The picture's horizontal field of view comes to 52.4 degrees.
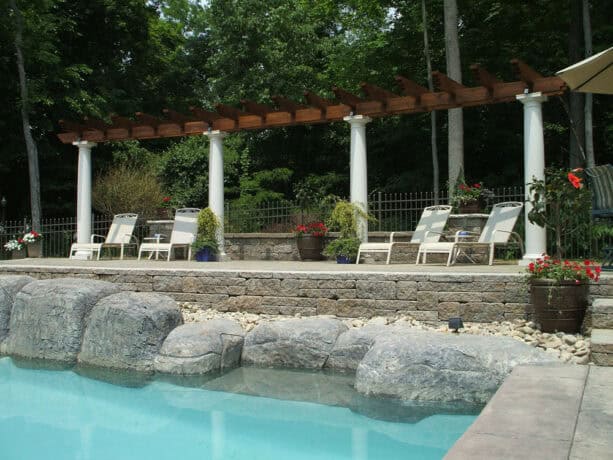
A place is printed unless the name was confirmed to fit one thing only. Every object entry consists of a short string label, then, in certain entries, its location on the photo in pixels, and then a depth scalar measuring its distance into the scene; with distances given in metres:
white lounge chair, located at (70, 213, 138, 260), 11.23
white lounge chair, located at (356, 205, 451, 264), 9.44
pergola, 8.62
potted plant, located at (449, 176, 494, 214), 10.11
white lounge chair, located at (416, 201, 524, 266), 8.38
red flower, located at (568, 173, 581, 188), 6.39
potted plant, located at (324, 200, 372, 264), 9.62
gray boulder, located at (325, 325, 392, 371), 6.12
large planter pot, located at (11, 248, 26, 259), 13.03
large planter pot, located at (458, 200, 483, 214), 10.11
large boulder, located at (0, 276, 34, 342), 7.93
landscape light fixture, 6.18
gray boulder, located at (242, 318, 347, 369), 6.33
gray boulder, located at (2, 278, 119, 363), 7.04
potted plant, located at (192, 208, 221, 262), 10.48
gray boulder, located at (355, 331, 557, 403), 5.02
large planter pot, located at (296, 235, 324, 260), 10.39
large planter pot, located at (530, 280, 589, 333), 5.79
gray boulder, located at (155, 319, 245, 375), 6.31
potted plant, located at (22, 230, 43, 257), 12.95
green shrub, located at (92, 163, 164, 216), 15.78
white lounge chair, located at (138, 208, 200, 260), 10.78
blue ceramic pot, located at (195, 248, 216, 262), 10.51
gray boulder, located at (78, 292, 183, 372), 6.56
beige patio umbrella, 5.87
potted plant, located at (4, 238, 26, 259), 12.88
